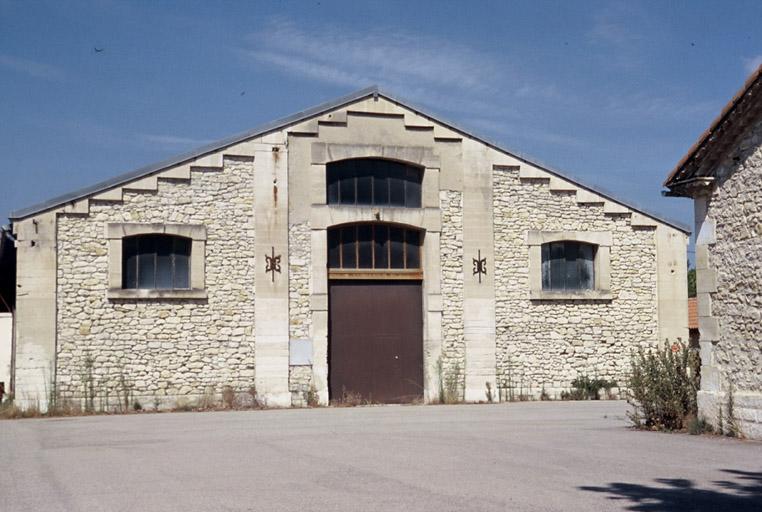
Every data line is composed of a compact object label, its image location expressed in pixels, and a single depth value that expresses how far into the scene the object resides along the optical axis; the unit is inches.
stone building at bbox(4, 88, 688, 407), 813.9
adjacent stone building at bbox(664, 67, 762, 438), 512.4
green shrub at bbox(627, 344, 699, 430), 565.3
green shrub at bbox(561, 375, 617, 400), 914.1
